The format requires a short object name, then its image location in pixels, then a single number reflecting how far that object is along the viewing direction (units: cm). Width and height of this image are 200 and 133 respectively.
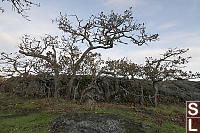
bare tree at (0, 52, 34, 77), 1605
